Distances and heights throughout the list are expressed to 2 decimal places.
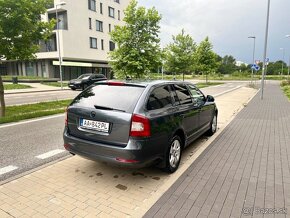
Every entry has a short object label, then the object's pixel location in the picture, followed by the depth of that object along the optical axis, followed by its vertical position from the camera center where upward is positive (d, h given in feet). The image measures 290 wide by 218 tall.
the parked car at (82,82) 78.38 -2.56
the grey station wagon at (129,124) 11.68 -2.56
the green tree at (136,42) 51.24 +6.92
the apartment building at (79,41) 116.26 +16.71
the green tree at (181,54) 94.73 +7.85
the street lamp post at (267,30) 57.89 +10.55
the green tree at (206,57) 117.08 +8.30
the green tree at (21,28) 25.18 +4.96
